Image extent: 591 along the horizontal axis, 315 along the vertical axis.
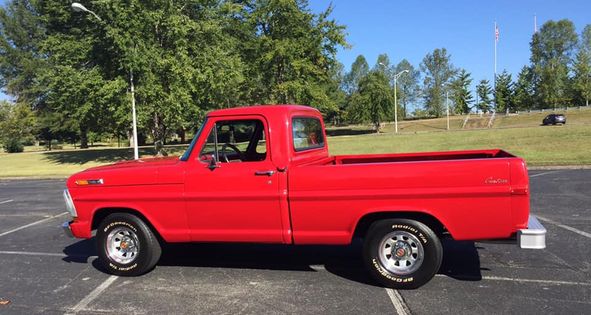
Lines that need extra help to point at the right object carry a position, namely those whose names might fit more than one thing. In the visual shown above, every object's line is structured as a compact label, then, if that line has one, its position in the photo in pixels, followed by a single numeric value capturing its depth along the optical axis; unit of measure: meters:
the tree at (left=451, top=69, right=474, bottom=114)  107.44
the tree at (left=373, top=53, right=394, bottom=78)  105.88
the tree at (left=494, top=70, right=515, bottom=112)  101.84
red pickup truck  4.61
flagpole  99.64
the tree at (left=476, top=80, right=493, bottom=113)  112.56
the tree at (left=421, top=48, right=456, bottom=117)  106.62
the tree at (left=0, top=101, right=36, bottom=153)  61.25
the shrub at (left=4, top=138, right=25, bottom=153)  53.59
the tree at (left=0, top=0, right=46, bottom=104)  51.84
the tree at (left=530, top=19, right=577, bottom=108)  91.19
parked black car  49.97
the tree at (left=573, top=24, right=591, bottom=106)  87.69
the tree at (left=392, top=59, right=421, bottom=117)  117.28
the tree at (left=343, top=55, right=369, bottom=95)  110.44
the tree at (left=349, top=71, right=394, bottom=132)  67.75
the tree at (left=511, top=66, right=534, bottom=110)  97.44
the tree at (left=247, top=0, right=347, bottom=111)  41.66
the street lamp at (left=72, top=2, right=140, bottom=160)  24.11
